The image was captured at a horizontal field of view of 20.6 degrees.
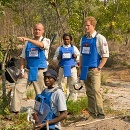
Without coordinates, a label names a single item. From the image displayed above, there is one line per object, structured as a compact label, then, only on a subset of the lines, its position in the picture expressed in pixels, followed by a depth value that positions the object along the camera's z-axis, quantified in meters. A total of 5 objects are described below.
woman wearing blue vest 8.16
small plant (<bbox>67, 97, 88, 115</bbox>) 7.14
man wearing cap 3.86
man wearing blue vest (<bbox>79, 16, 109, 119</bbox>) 6.24
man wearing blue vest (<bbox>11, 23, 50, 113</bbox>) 6.69
